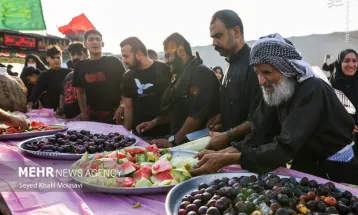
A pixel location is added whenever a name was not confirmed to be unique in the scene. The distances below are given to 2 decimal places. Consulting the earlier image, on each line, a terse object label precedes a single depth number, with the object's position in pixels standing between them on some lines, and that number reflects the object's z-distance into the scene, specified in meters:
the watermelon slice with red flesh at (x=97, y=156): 1.79
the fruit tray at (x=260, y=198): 1.14
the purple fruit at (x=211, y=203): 1.17
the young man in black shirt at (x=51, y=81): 5.27
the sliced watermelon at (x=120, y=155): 1.81
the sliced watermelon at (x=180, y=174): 1.56
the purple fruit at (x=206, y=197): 1.25
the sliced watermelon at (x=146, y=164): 1.73
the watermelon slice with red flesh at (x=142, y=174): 1.59
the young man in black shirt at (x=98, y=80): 4.06
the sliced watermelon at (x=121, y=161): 1.72
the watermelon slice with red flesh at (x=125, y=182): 1.48
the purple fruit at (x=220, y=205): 1.15
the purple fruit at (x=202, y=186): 1.40
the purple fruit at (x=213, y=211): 1.11
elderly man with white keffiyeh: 1.61
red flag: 13.64
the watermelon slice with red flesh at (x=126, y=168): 1.60
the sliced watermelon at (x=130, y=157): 1.84
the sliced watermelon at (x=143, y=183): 1.48
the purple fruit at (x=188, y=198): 1.27
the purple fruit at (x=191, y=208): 1.17
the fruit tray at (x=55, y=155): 2.03
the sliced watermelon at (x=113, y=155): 1.79
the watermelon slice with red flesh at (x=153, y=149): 2.04
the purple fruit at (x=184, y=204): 1.22
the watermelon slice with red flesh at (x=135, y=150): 1.97
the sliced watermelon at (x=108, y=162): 1.66
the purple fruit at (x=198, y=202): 1.22
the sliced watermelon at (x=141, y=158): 1.88
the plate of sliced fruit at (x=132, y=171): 1.44
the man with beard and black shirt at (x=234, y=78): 2.36
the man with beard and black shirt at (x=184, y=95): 2.86
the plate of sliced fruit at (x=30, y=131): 2.77
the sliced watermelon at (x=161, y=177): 1.58
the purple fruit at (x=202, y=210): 1.14
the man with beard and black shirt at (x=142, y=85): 3.44
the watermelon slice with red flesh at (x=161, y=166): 1.62
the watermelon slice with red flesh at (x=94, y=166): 1.65
